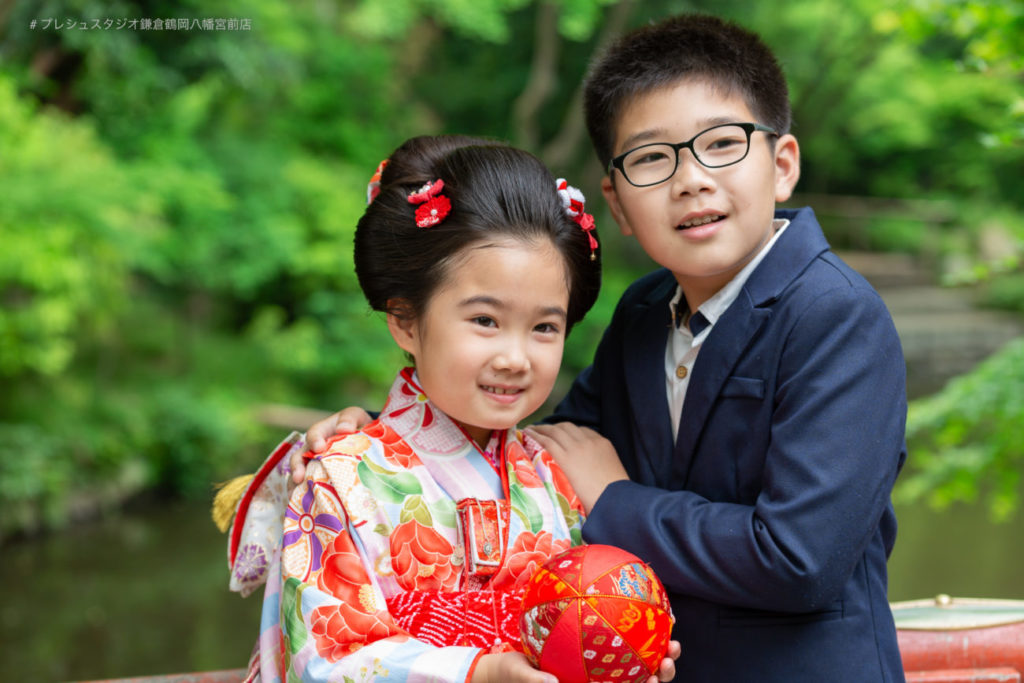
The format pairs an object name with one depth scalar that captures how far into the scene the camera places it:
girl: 1.58
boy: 1.63
